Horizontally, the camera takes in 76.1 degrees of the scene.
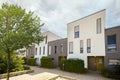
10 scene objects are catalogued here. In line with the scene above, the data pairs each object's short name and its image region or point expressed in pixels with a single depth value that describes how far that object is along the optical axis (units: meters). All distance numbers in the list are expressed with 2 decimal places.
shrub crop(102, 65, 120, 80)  8.83
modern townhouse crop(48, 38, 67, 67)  14.24
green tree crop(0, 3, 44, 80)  5.21
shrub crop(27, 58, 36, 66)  17.41
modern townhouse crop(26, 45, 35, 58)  20.85
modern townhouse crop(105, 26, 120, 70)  9.51
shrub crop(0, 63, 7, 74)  8.53
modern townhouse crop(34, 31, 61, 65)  17.76
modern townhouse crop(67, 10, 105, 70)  10.61
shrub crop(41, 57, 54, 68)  14.67
